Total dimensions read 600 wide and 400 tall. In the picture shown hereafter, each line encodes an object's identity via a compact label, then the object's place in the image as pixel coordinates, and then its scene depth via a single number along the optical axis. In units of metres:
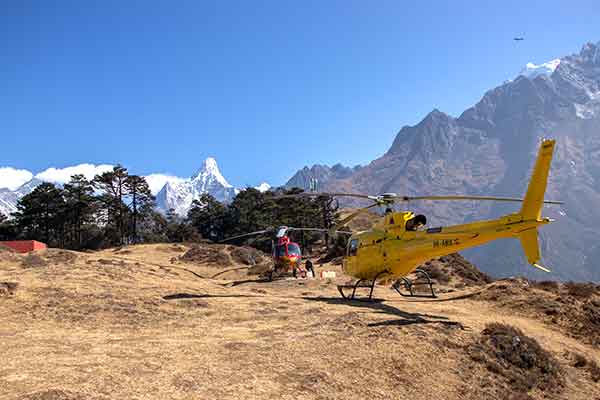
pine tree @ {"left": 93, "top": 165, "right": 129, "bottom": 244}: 68.88
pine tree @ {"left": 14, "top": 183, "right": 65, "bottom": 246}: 67.88
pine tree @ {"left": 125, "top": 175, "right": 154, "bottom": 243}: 71.19
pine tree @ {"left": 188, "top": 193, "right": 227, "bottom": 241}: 89.94
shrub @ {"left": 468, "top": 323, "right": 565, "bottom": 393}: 12.63
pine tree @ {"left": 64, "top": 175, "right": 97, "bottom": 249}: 68.69
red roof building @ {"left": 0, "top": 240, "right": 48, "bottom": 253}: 44.72
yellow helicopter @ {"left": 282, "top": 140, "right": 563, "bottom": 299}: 16.22
